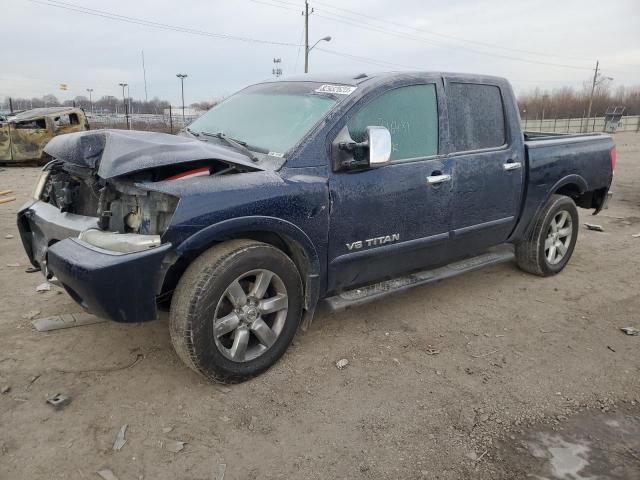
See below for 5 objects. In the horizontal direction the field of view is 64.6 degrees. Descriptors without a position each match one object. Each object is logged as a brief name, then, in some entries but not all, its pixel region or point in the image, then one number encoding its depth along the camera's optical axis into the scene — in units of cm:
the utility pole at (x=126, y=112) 2418
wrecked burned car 1375
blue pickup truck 268
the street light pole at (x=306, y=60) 2928
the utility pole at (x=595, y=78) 6080
